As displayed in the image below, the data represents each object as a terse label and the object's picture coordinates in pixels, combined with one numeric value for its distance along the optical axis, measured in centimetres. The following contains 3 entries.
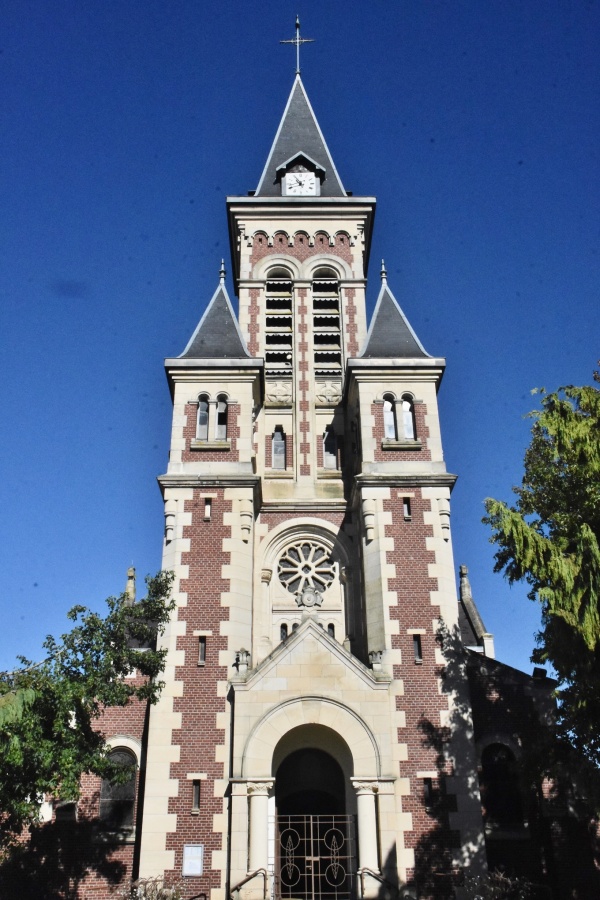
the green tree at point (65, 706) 1644
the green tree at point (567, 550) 1616
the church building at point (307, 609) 1952
